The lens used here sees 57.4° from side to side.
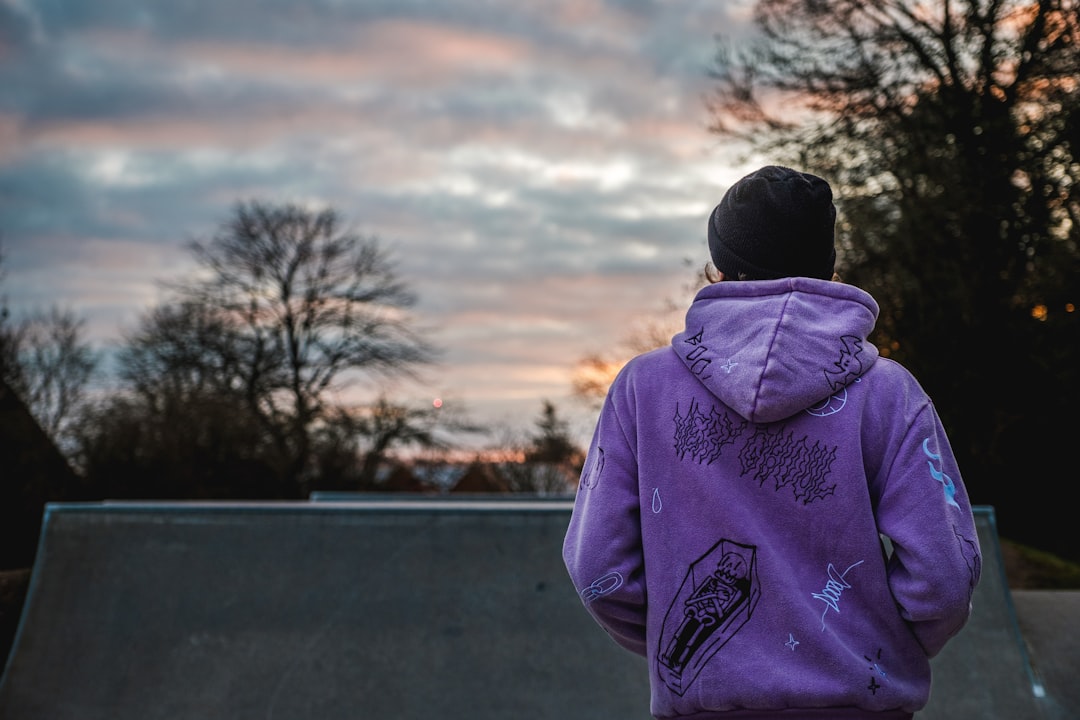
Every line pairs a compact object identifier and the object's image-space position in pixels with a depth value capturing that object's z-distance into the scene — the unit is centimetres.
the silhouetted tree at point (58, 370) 2342
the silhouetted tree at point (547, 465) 1970
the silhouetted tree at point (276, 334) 2420
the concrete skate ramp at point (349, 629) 491
